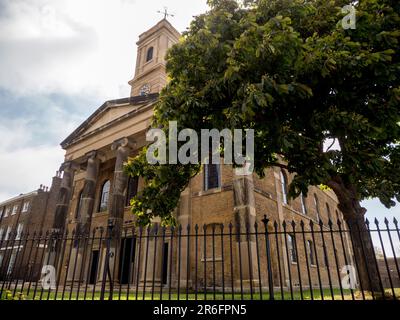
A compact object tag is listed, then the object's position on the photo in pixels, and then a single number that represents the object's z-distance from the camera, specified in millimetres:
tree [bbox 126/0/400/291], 5320
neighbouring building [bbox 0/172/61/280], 34312
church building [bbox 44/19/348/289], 14422
